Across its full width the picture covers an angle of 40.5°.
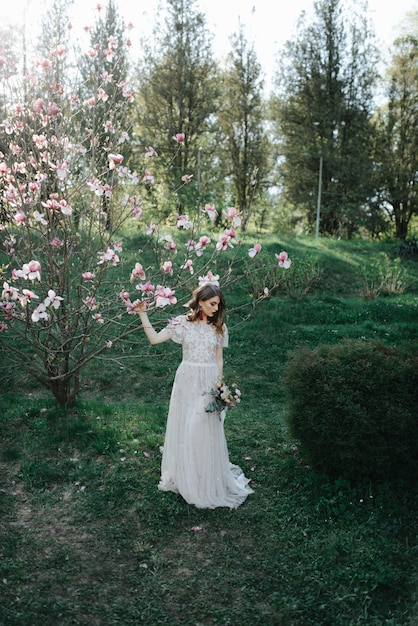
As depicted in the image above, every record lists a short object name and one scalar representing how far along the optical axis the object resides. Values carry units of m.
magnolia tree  4.32
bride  4.30
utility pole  17.48
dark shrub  4.25
